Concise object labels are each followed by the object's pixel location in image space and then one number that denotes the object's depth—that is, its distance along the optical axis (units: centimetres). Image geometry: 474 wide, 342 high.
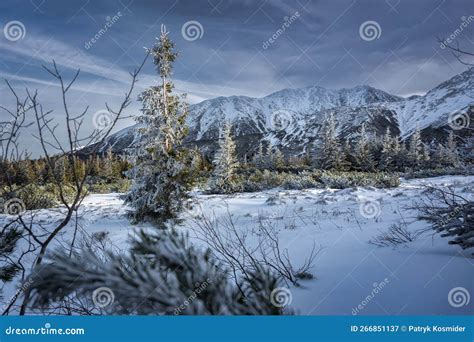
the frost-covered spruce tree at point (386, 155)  2877
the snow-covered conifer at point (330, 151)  2930
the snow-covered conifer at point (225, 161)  2051
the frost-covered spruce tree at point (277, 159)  3435
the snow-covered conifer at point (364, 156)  2888
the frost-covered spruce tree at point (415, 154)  3016
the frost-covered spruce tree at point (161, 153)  908
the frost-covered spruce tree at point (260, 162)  3547
